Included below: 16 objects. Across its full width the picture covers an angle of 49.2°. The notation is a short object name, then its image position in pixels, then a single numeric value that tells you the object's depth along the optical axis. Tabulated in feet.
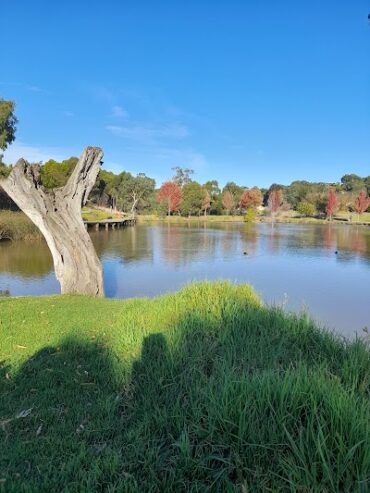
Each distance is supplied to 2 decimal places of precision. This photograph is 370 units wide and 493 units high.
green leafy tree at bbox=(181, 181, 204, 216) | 205.67
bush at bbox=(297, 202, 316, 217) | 213.05
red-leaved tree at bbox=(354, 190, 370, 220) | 202.71
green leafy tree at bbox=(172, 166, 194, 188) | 266.36
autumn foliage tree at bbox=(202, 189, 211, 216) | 209.67
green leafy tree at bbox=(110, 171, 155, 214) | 195.52
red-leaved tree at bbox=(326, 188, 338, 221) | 196.10
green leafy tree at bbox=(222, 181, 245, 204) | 232.12
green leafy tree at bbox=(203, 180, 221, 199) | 238.29
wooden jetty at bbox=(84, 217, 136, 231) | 129.28
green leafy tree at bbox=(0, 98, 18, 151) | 101.60
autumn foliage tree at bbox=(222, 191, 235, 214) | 218.18
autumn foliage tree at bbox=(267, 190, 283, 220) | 219.00
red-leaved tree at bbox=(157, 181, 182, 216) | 201.77
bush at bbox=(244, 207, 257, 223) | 196.24
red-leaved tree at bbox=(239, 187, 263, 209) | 221.66
